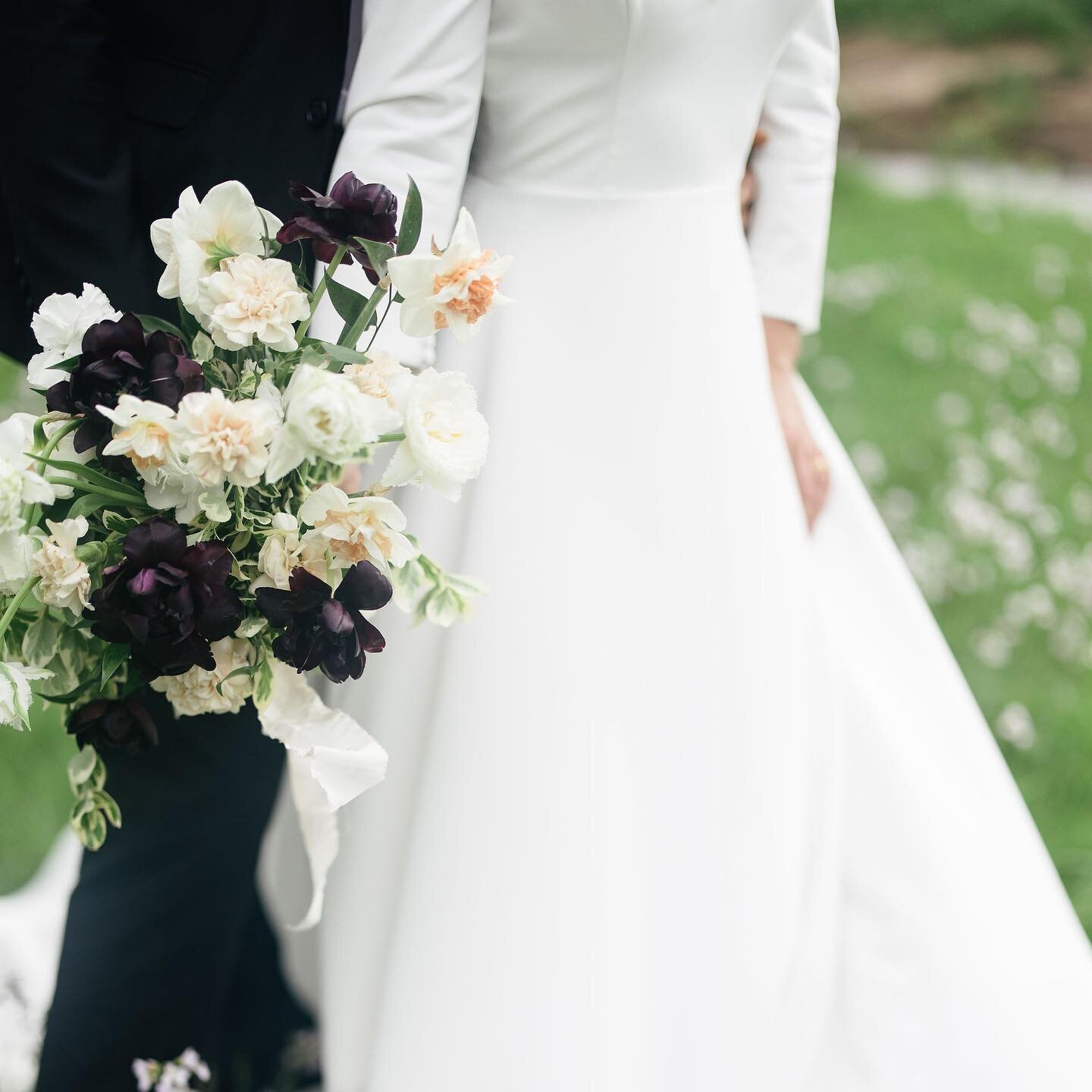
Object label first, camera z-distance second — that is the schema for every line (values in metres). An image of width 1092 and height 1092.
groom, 1.95
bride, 2.00
